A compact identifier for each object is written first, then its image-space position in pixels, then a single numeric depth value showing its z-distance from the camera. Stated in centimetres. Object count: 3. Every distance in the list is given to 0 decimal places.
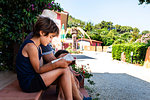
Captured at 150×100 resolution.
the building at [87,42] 4067
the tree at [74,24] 5475
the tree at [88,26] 5997
